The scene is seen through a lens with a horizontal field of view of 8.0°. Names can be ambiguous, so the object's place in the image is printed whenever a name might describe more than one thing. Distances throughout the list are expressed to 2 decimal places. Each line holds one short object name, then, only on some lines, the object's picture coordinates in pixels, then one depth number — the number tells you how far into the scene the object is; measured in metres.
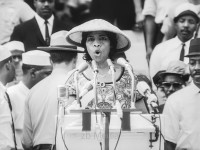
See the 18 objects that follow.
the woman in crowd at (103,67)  12.73
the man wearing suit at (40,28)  20.51
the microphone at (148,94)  11.06
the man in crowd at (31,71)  16.86
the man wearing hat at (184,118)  14.65
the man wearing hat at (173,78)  17.61
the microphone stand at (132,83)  11.42
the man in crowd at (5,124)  13.96
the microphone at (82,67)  11.76
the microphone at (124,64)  11.48
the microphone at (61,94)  11.19
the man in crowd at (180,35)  19.49
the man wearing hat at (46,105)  15.19
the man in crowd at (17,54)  19.99
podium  10.82
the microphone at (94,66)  11.35
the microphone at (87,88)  11.26
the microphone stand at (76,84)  11.37
